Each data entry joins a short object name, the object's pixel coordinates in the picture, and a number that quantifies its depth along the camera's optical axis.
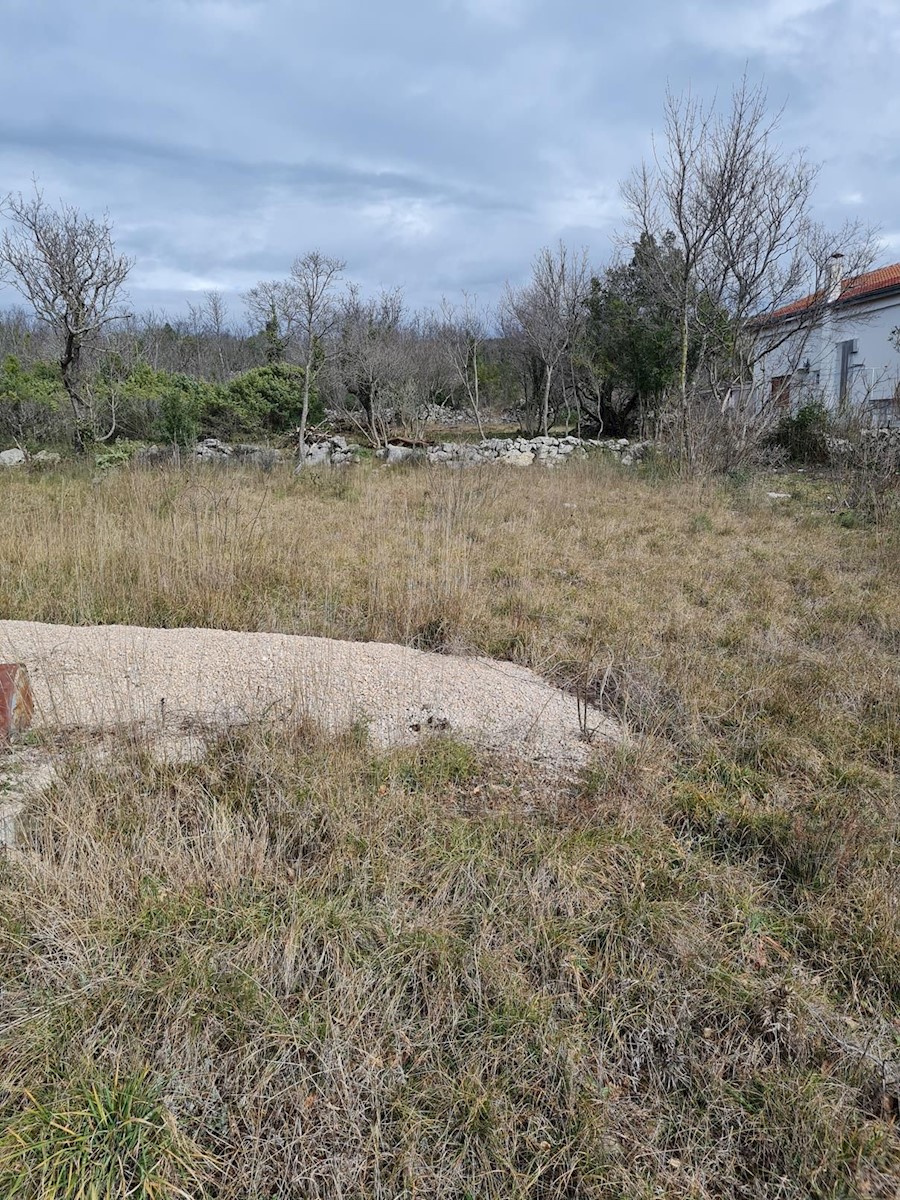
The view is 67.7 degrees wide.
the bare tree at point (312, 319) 10.23
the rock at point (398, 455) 12.30
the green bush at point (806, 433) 12.42
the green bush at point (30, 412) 12.47
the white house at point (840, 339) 12.74
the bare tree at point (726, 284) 10.98
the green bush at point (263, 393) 15.94
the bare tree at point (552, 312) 16.77
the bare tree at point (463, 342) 19.39
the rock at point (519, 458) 12.35
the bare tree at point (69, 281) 9.94
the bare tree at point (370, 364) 16.50
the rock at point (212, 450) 11.86
